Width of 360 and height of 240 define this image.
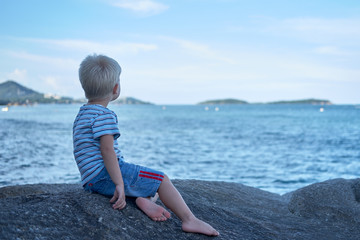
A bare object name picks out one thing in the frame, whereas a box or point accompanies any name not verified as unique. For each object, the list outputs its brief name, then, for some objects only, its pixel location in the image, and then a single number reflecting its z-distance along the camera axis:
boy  3.22
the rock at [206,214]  2.99
